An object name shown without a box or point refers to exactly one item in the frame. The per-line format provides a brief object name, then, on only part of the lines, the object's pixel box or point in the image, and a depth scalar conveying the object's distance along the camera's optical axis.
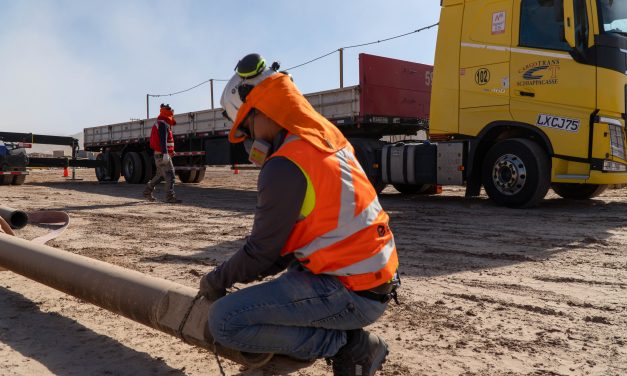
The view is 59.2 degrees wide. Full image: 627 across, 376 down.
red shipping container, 10.23
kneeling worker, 2.11
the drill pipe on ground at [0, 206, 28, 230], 5.92
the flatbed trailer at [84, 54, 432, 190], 10.26
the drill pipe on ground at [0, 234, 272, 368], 2.51
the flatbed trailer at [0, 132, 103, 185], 15.64
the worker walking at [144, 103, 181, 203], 10.36
